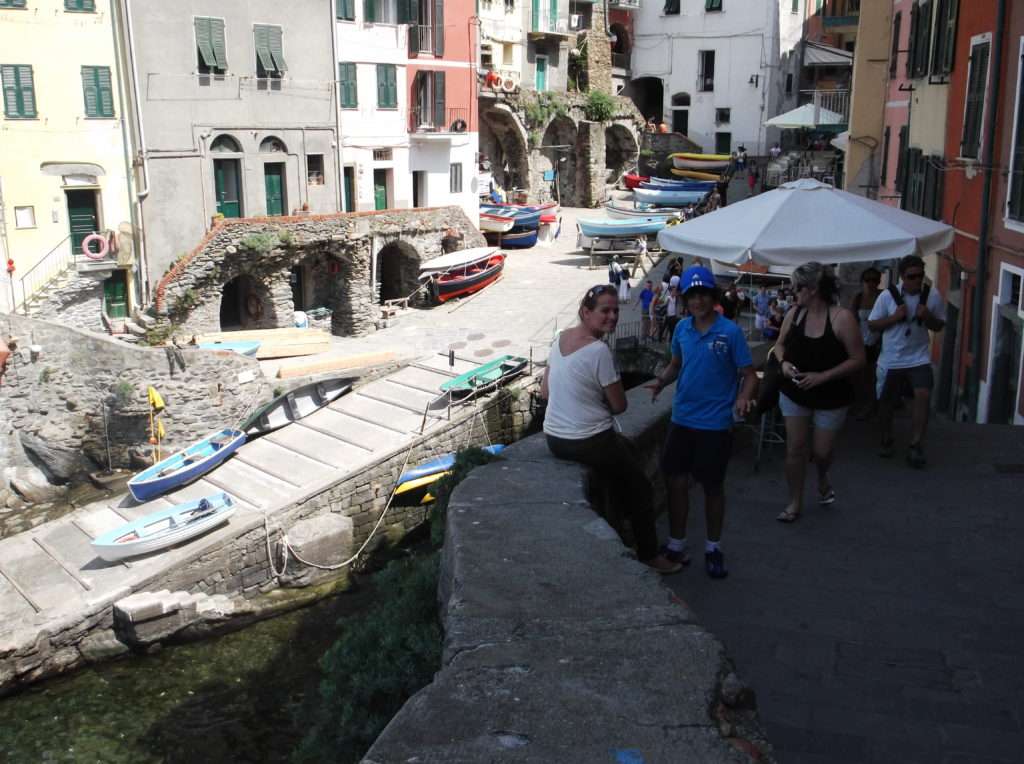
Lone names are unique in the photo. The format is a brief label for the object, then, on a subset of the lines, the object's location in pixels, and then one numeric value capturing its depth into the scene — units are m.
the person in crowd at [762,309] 22.17
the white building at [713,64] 52.81
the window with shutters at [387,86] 34.16
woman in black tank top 6.77
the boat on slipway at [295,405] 22.97
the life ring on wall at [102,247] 26.64
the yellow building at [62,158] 25.41
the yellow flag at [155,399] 23.14
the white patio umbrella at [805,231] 8.59
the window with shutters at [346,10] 32.25
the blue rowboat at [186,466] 20.42
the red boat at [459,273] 32.97
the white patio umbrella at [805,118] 35.12
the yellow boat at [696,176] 50.63
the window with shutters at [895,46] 20.95
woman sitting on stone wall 5.88
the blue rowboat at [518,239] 40.53
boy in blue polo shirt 6.06
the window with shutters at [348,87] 32.75
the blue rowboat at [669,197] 45.16
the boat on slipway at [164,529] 17.78
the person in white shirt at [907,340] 8.60
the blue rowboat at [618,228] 37.41
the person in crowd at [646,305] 24.84
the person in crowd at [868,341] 9.84
